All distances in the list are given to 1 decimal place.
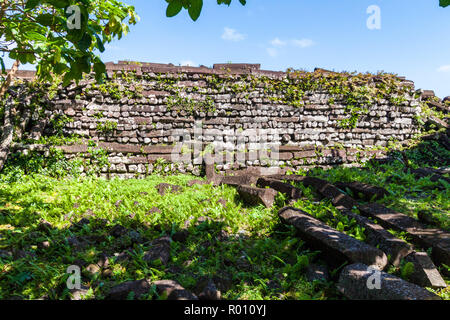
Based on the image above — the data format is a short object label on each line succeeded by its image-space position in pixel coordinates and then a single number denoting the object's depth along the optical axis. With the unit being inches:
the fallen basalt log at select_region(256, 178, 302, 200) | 200.1
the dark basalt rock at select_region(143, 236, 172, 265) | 131.3
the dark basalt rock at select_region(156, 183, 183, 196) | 239.4
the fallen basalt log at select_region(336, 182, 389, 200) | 196.4
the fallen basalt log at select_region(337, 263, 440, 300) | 90.4
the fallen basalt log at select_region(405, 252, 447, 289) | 106.3
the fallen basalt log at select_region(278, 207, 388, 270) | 112.6
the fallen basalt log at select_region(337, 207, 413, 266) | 119.5
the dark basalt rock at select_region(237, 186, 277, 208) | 199.3
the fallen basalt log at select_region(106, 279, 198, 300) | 95.8
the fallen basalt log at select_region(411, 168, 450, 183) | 225.0
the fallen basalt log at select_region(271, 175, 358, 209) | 183.1
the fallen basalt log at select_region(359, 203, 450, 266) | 122.5
